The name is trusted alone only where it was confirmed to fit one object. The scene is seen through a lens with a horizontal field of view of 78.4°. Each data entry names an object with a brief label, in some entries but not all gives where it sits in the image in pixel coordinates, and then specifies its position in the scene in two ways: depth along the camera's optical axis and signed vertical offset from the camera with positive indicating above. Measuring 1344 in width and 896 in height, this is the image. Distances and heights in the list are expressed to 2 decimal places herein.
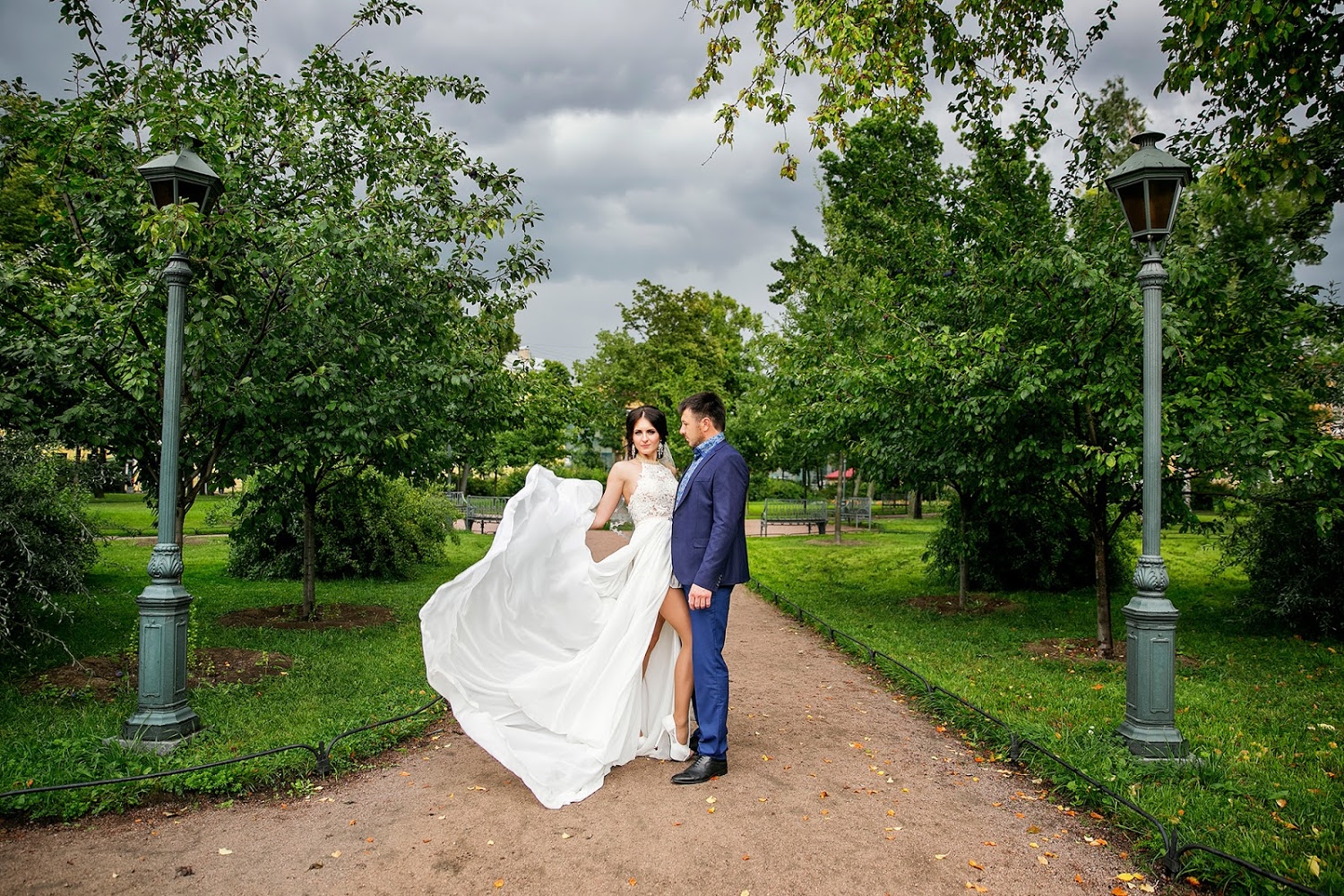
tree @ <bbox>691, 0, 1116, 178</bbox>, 7.38 +4.23
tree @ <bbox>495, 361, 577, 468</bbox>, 11.45 +0.87
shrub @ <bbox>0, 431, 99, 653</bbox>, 6.34 -0.73
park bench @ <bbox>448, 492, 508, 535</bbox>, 29.11 -1.78
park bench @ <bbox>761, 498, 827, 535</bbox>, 29.06 -1.76
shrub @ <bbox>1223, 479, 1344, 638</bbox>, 9.76 -1.16
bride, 5.04 -1.10
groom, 5.03 -0.55
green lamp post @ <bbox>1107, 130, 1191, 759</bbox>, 5.19 -0.34
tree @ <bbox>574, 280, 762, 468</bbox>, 36.78 +5.17
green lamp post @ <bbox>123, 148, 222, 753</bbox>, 5.34 -0.86
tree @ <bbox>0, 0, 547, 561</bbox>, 6.43 +1.70
